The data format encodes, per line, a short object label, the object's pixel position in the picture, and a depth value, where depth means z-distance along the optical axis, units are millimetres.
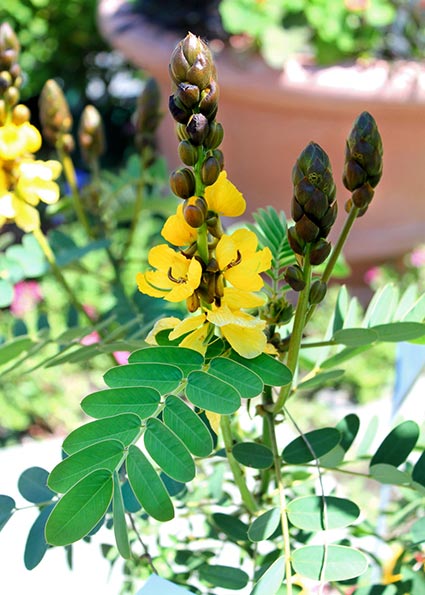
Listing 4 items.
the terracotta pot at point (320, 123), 2037
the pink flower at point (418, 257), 2279
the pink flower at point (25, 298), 2197
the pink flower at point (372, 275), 2256
